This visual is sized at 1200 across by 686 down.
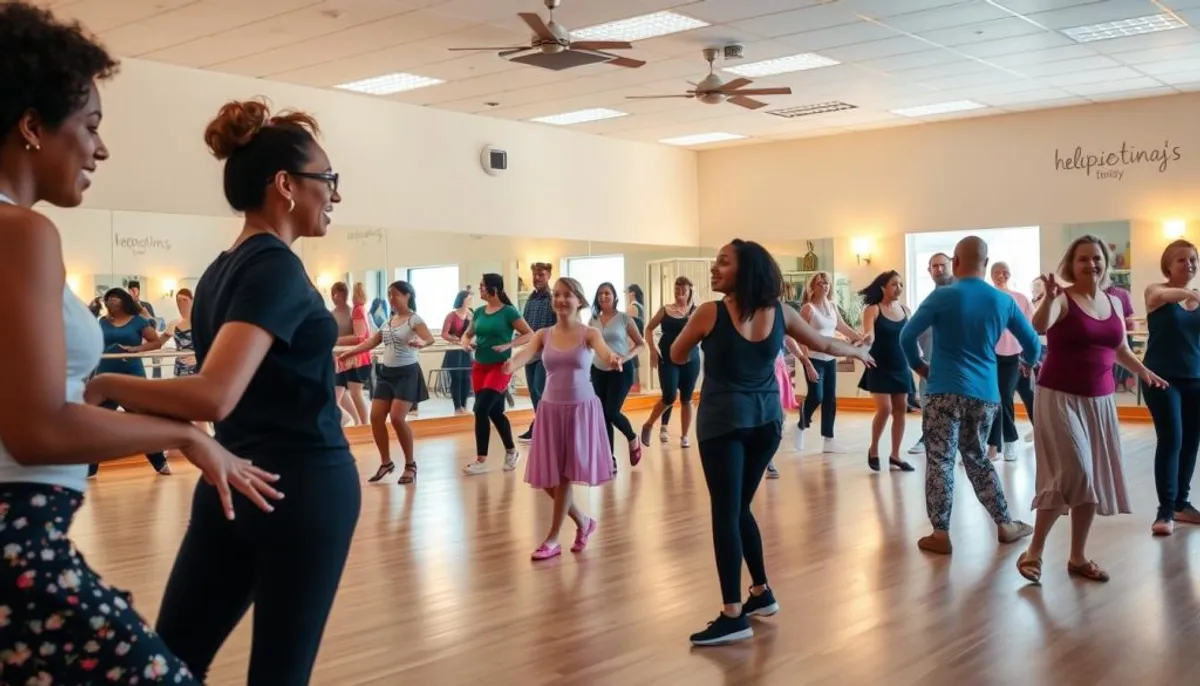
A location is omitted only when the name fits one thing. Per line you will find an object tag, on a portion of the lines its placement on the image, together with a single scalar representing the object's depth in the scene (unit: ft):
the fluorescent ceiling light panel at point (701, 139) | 49.83
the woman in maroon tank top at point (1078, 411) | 15.85
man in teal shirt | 18.34
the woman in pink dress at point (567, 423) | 18.80
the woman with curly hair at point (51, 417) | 4.43
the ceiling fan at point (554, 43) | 27.22
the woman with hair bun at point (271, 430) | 6.02
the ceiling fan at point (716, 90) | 33.45
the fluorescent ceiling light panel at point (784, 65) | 35.19
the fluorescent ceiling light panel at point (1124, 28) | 31.04
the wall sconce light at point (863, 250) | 49.24
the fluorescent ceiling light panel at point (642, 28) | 30.17
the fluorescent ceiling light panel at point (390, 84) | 36.50
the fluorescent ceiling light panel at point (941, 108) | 43.21
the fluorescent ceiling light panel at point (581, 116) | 43.57
